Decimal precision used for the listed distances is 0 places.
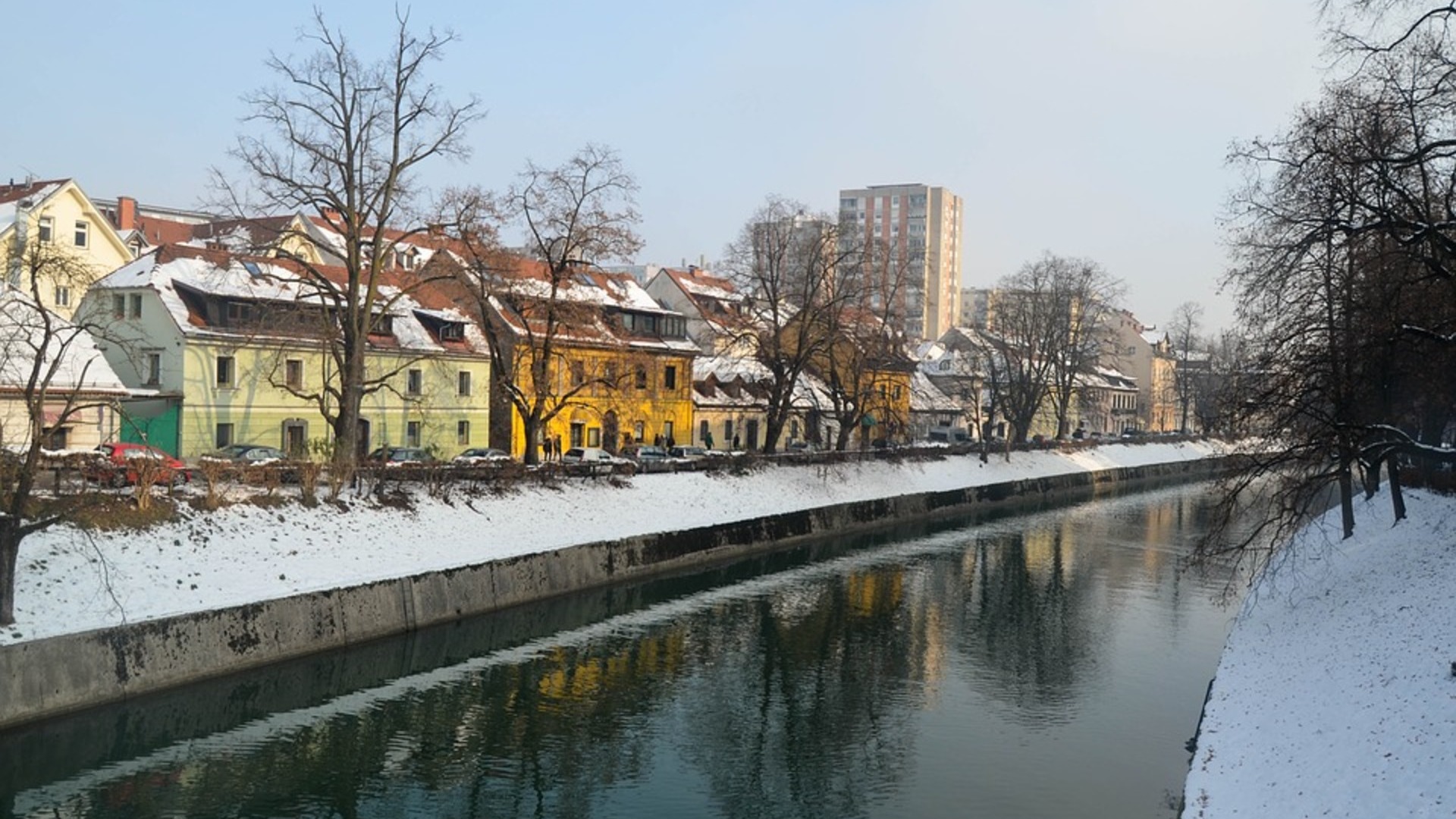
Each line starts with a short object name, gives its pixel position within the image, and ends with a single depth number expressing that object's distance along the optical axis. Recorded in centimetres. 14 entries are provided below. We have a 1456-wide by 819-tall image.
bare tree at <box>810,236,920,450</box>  4544
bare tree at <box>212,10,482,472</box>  2900
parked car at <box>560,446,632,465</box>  4390
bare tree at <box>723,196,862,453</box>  4416
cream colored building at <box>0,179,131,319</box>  4397
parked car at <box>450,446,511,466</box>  4041
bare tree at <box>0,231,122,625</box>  1700
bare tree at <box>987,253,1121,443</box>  6291
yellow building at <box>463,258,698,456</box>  3572
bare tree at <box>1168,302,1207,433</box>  8975
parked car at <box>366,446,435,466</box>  3816
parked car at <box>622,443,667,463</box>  4501
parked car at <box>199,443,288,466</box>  3494
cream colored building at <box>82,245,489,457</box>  3900
